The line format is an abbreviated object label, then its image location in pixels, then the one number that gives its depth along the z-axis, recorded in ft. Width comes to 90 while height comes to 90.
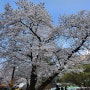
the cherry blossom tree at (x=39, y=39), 37.75
